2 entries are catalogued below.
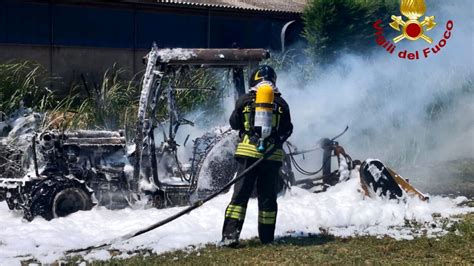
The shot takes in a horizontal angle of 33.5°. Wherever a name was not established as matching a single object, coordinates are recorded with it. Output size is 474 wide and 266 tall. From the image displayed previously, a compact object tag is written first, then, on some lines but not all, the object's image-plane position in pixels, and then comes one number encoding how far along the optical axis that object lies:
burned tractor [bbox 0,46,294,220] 9.28
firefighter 8.08
